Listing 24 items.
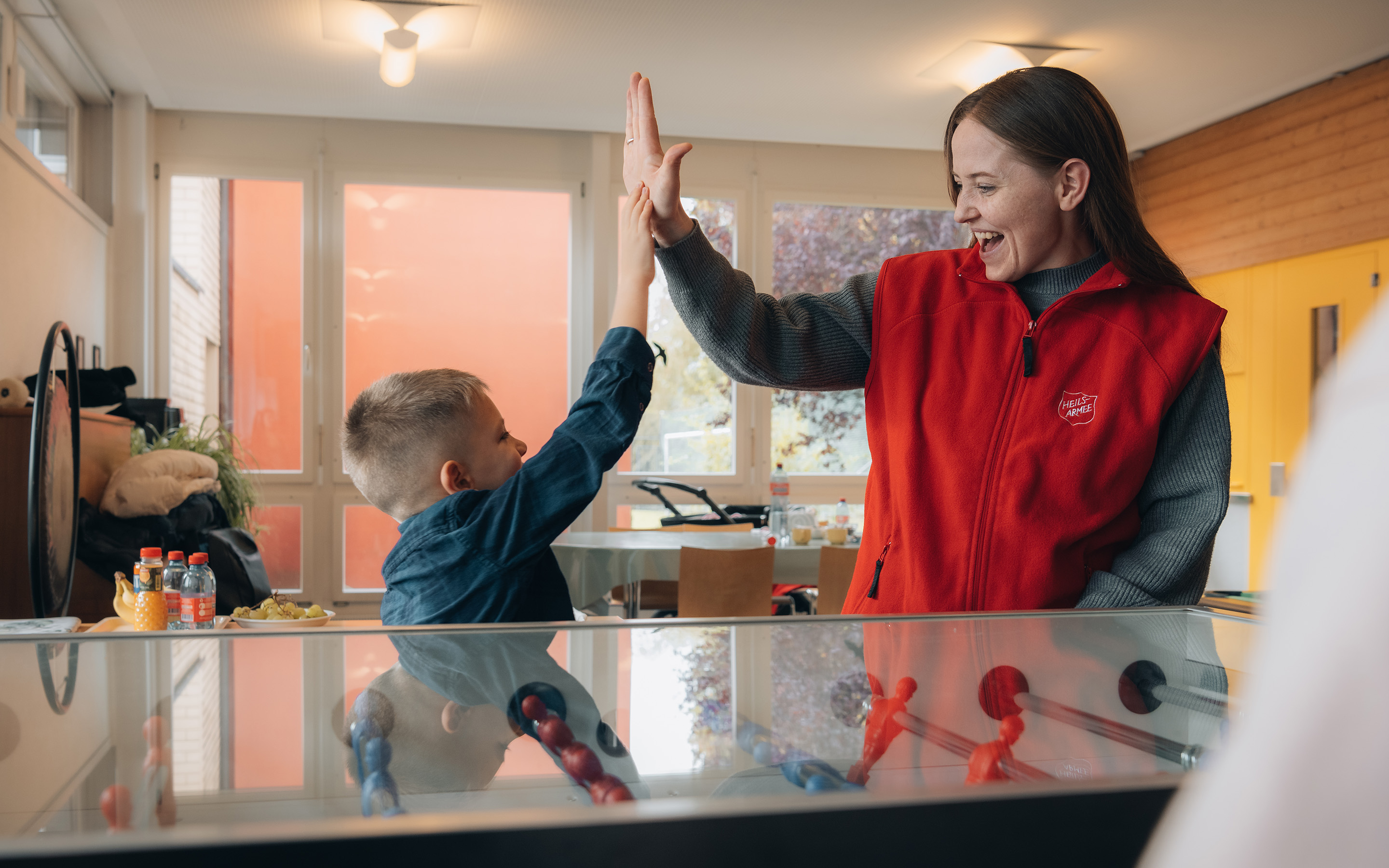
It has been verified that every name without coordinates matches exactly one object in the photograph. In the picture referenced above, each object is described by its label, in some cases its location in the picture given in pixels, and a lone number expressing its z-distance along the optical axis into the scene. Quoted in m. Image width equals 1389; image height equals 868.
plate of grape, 2.01
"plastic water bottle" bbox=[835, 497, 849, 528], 4.84
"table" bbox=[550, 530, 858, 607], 3.60
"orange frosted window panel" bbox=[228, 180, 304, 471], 5.94
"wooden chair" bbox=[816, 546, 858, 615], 3.74
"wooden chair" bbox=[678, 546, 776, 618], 3.42
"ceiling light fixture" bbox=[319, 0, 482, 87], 4.45
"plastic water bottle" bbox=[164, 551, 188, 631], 2.09
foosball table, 0.39
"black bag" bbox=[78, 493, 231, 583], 3.84
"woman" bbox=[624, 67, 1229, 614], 1.13
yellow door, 5.00
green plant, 4.49
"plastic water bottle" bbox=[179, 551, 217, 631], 2.00
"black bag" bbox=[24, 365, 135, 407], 4.22
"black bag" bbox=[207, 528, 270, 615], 4.22
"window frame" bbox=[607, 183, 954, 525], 6.41
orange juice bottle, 1.98
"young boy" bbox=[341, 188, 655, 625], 1.22
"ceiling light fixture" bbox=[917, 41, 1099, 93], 4.89
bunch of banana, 2.12
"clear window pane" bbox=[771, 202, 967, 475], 6.54
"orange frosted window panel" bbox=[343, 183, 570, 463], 6.05
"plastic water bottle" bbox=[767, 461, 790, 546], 4.50
